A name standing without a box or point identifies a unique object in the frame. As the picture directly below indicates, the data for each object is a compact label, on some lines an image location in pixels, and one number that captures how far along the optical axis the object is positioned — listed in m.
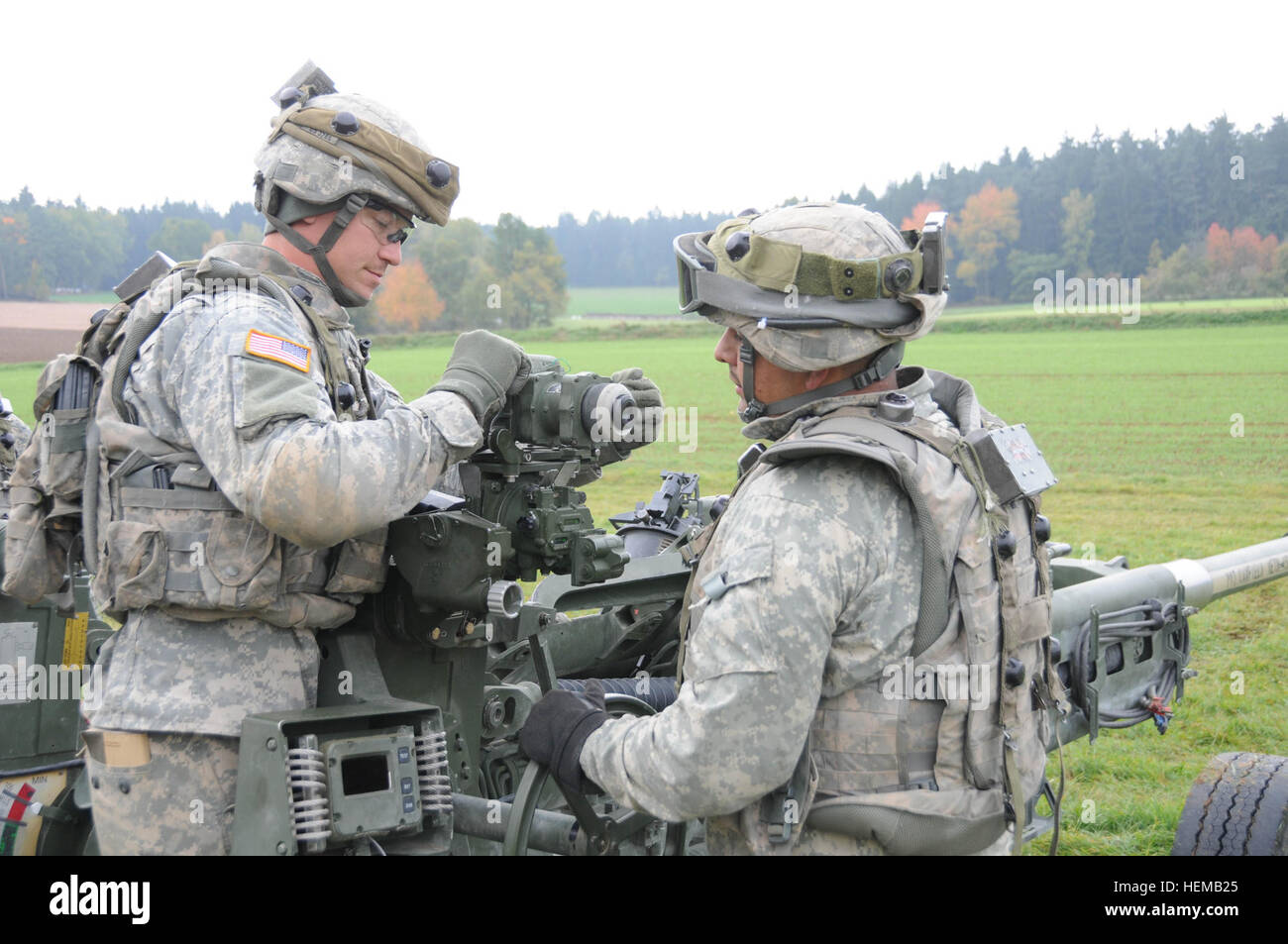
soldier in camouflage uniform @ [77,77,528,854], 3.28
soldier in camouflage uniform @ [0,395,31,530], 6.44
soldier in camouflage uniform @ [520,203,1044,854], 2.87
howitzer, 3.44
